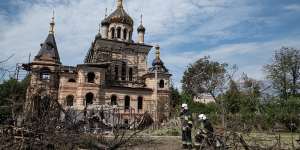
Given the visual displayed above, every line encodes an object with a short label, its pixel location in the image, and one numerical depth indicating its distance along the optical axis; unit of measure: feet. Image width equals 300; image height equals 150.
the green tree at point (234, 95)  106.05
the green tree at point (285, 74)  141.08
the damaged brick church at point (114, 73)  107.86
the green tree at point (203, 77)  131.75
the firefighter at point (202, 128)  33.65
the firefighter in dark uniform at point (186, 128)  36.86
